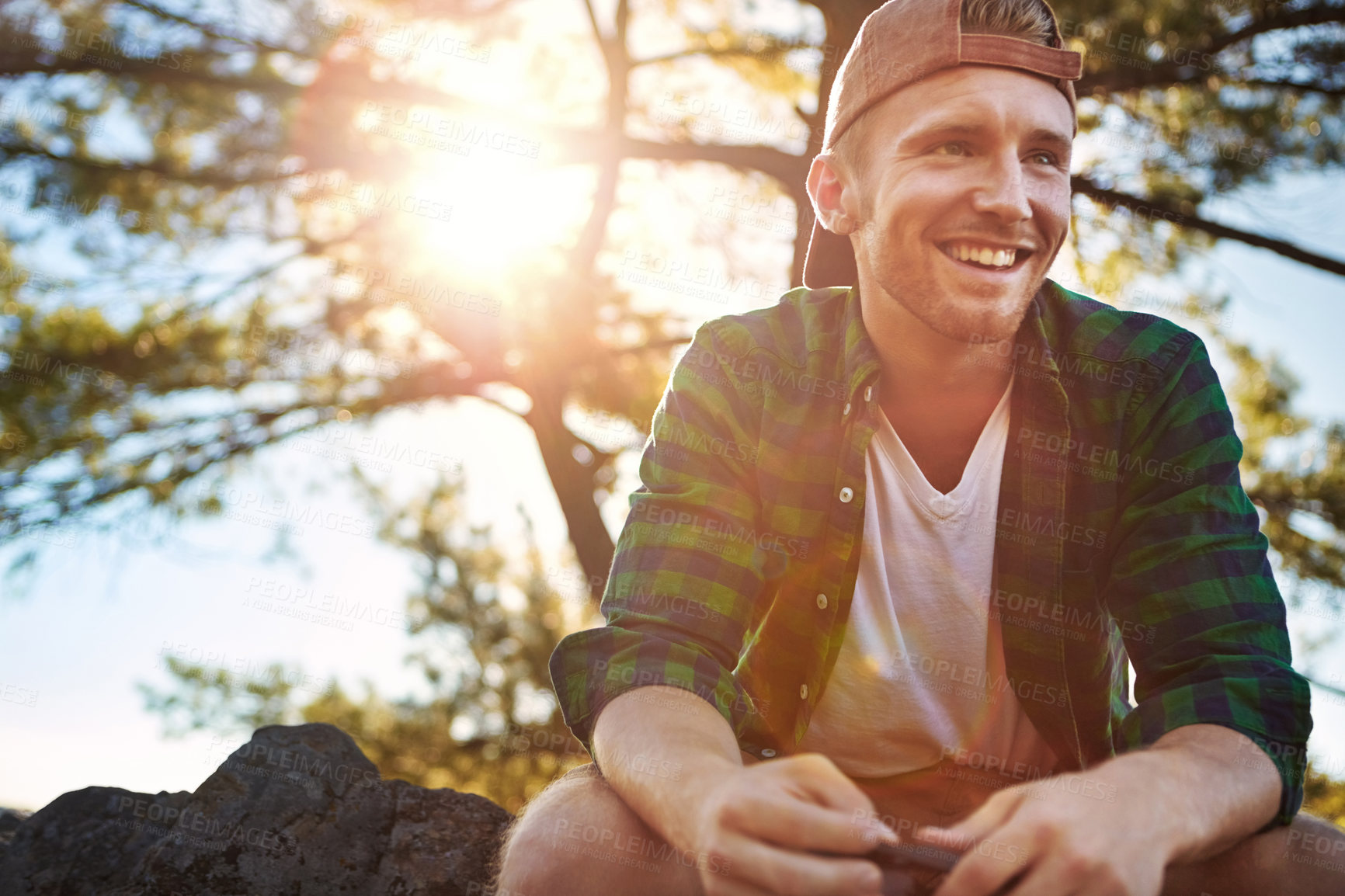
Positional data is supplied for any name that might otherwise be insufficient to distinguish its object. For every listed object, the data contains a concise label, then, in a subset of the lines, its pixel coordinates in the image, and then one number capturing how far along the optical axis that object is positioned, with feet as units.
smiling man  4.53
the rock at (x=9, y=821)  8.99
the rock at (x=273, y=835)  6.57
